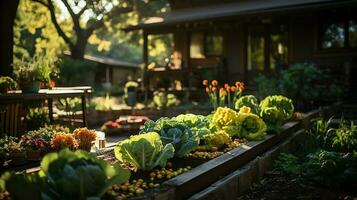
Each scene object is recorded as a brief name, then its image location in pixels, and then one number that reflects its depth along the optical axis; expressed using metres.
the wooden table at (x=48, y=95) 6.44
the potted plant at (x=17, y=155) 5.04
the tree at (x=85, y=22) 19.78
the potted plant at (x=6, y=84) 7.14
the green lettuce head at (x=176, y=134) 4.91
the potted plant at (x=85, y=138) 5.23
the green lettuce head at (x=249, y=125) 6.42
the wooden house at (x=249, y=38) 15.30
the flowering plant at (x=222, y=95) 7.73
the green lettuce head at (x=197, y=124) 5.57
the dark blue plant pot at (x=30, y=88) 7.01
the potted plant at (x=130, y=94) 16.68
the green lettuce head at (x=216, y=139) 5.73
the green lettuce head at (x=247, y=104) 7.58
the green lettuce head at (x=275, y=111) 7.04
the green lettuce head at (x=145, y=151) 4.31
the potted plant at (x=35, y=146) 5.12
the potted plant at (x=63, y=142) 5.00
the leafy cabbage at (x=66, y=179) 3.08
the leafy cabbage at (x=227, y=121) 6.44
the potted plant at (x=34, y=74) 7.08
